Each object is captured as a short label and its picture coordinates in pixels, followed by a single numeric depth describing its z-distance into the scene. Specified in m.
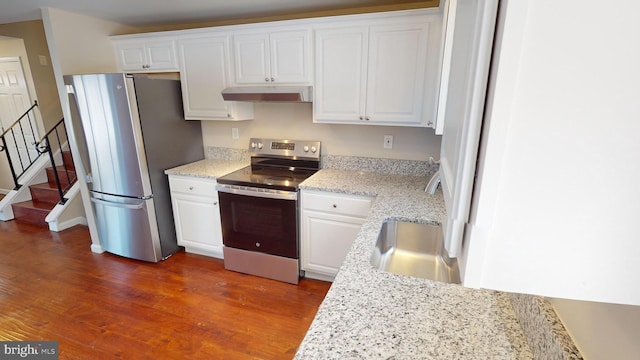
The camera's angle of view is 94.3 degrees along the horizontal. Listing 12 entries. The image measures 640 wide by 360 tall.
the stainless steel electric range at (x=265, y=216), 2.35
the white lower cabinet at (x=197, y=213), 2.65
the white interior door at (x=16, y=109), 4.17
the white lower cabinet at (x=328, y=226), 2.21
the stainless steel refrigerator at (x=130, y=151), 2.45
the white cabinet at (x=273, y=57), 2.31
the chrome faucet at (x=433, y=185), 1.44
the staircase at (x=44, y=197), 3.74
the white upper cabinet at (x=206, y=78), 2.54
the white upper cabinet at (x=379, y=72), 2.04
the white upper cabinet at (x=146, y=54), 2.69
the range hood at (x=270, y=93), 2.32
